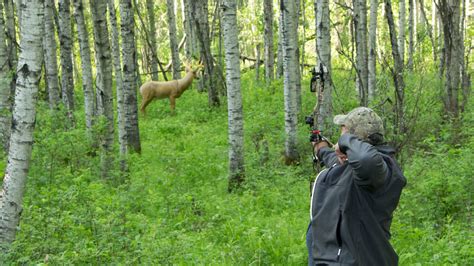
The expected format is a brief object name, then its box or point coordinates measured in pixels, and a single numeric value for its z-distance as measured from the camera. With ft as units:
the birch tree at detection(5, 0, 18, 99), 51.86
